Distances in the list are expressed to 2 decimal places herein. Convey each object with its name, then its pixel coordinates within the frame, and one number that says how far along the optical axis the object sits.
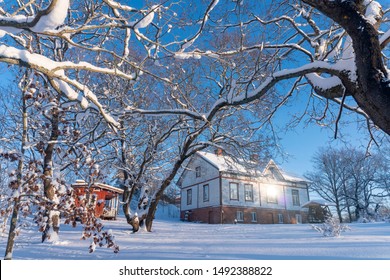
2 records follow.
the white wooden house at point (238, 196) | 29.22
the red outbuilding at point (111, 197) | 25.03
